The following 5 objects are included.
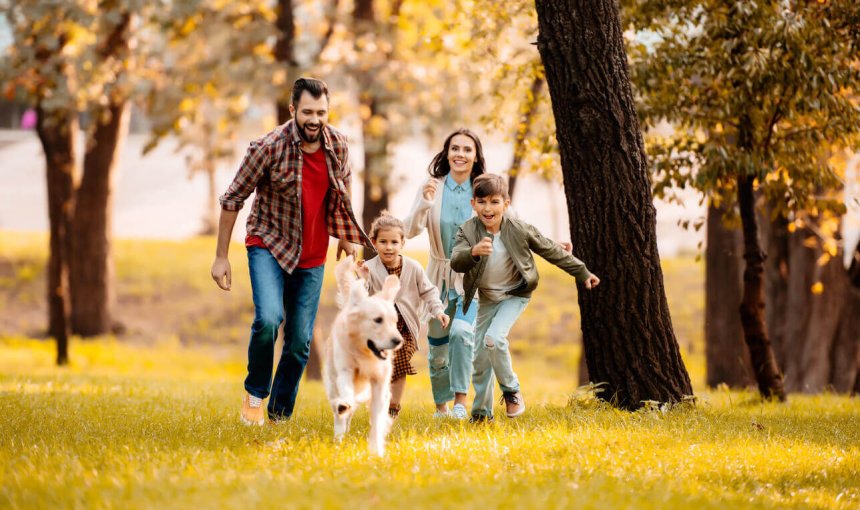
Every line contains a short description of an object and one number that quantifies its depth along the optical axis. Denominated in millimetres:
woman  15492
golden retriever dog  11383
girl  14734
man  13625
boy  14125
